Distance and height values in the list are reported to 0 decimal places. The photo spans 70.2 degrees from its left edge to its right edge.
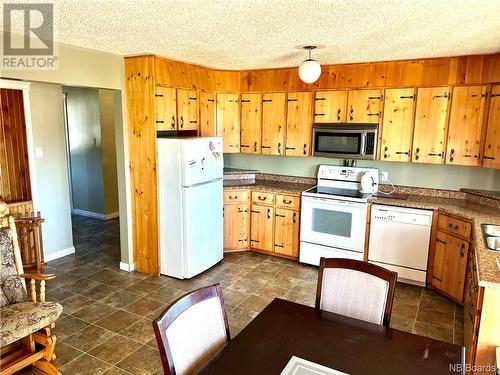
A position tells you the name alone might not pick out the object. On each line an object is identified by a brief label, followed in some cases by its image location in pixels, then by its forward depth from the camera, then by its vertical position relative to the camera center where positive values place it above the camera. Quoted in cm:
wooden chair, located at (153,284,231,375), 142 -85
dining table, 143 -91
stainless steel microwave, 414 -3
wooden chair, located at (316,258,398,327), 189 -83
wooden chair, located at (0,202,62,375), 228 -120
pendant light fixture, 340 +64
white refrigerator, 380 -73
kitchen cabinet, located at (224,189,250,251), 471 -110
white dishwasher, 373 -109
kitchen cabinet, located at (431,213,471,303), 334 -113
